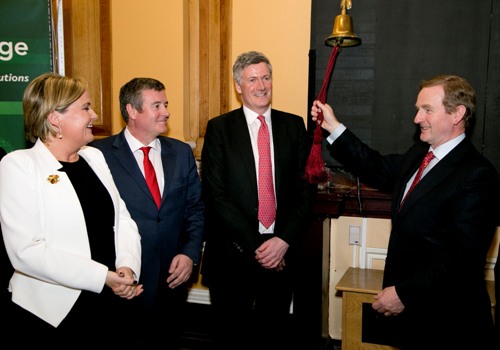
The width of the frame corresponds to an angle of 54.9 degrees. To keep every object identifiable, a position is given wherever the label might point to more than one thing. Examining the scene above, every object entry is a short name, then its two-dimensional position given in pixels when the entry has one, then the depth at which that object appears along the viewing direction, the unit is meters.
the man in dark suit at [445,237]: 1.91
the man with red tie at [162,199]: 2.40
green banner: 3.09
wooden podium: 2.76
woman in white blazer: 1.69
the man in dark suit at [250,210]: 2.47
